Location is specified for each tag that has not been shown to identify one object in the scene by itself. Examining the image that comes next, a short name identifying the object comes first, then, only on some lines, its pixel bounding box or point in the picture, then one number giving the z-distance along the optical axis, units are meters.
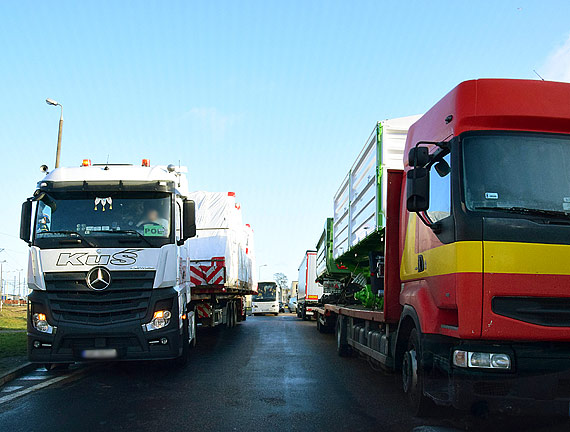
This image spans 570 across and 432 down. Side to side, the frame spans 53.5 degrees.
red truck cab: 4.65
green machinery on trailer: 8.34
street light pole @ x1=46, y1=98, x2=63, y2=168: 18.22
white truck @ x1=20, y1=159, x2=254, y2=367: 7.86
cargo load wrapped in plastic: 15.66
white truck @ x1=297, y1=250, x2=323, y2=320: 29.52
